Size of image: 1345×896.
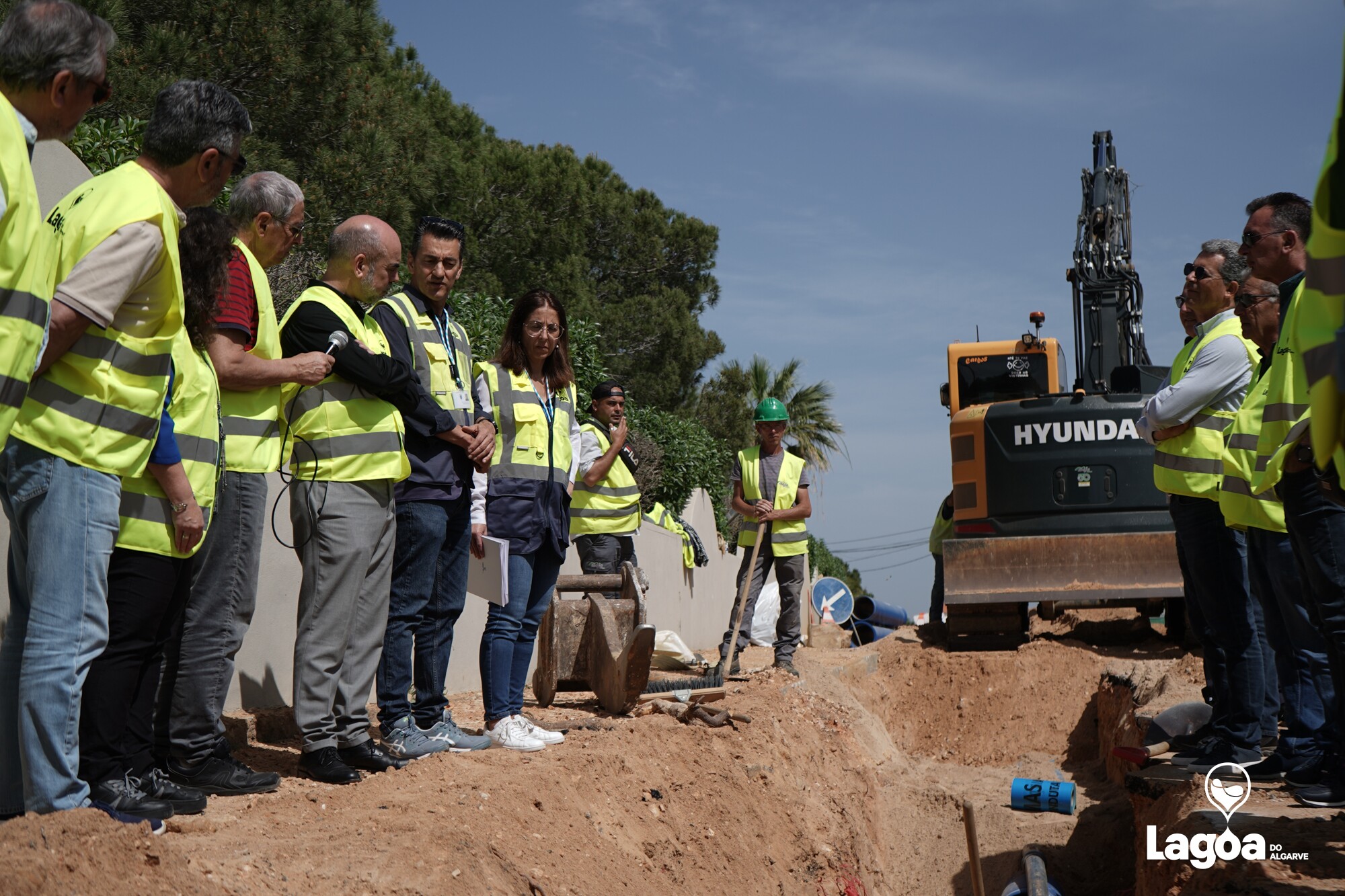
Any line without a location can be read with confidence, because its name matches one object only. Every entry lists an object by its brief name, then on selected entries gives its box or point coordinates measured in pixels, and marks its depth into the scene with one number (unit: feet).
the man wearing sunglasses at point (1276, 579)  13.66
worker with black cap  27.32
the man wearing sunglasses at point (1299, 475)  11.91
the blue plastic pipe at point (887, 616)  53.31
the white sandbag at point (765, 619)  40.96
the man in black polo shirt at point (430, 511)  14.43
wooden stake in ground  15.74
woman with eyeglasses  16.43
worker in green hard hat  28.76
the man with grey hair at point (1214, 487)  14.99
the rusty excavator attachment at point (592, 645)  20.45
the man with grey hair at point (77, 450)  8.63
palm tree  104.83
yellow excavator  29.22
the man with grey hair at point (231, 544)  11.86
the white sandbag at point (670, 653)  30.25
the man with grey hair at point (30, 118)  7.55
